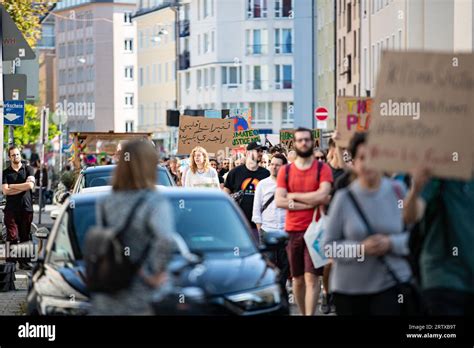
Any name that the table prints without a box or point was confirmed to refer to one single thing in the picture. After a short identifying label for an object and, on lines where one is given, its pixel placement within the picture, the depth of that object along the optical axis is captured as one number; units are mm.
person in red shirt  10672
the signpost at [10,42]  18391
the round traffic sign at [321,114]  31344
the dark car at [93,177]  18625
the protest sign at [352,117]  8148
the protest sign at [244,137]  26375
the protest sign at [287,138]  25609
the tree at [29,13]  29734
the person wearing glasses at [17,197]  20391
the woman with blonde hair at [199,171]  19031
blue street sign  25438
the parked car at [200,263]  8281
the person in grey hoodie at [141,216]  7328
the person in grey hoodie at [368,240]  7547
